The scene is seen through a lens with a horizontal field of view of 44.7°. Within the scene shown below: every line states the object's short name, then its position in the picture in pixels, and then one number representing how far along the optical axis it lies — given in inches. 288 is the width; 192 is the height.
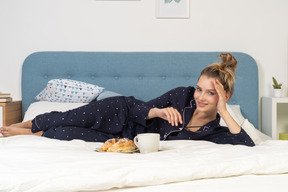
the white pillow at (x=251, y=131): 80.2
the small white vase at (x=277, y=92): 110.7
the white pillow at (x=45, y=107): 96.2
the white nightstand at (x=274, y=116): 107.3
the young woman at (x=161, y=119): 69.5
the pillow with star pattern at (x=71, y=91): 101.7
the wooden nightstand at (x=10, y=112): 98.5
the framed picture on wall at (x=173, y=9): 114.7
